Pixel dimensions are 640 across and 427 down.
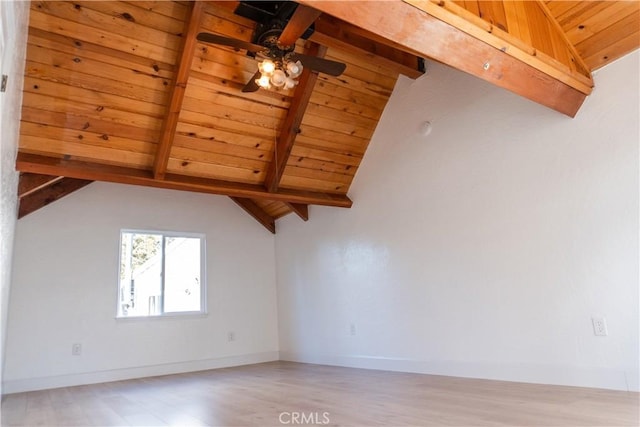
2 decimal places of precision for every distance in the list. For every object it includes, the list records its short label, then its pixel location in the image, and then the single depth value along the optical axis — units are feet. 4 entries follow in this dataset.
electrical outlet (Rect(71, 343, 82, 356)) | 14.40
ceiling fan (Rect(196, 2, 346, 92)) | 8.84
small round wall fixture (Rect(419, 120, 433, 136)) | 13.16
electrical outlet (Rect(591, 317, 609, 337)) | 8.71
